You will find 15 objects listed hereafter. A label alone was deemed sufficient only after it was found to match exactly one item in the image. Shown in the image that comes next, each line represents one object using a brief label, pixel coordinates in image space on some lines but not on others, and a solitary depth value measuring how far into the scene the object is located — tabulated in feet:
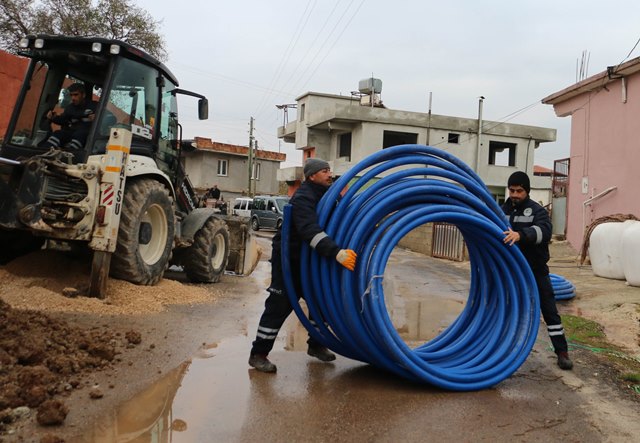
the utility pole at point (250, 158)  137.26
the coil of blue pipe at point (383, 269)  12.94
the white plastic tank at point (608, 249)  32.30
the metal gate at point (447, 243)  52.80
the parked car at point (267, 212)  88.64
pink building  45.11
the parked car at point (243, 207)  94.86
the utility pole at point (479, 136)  108.68
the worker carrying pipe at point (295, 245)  13.50
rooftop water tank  121.29
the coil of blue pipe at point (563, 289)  27.30
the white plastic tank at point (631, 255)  28.78
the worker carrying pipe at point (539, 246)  15.67
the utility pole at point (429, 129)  108.58
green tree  58.08
